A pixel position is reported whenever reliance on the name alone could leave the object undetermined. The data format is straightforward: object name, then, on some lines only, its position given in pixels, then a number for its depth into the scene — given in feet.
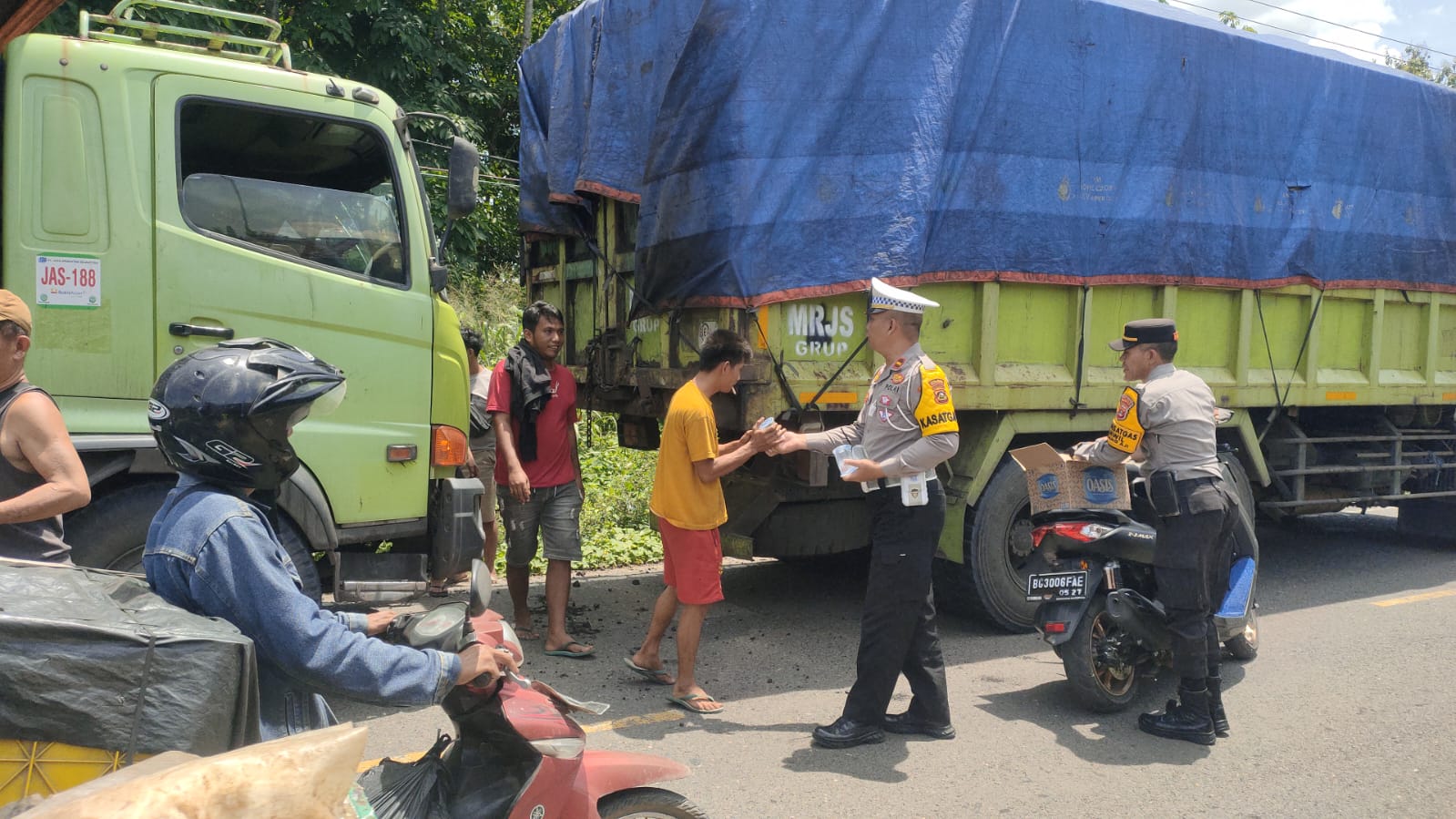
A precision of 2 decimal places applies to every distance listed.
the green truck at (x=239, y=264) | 13.05
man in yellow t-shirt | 15.12
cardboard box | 16.38
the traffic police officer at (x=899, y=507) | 13.80
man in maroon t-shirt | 17.76
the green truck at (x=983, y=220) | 16.87
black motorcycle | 15.48
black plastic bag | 7.41
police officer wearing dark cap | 14.67
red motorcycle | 7.36
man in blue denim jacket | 6.11
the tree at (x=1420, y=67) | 83.27
